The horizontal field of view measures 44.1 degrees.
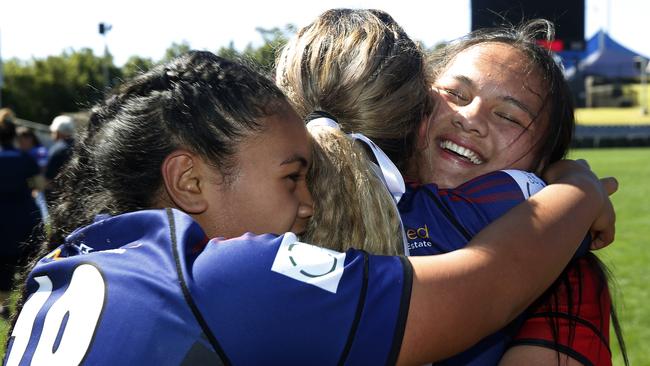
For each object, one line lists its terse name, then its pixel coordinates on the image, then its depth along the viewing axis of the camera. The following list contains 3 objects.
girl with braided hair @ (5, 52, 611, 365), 1.49
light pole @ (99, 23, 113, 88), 24.61
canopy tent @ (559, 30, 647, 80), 60.09
